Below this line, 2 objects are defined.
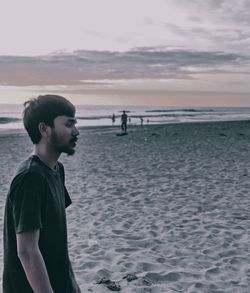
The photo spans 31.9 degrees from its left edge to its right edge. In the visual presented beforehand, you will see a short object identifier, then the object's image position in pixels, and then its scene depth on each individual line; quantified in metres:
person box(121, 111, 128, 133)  30.73
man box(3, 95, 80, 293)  2.22
